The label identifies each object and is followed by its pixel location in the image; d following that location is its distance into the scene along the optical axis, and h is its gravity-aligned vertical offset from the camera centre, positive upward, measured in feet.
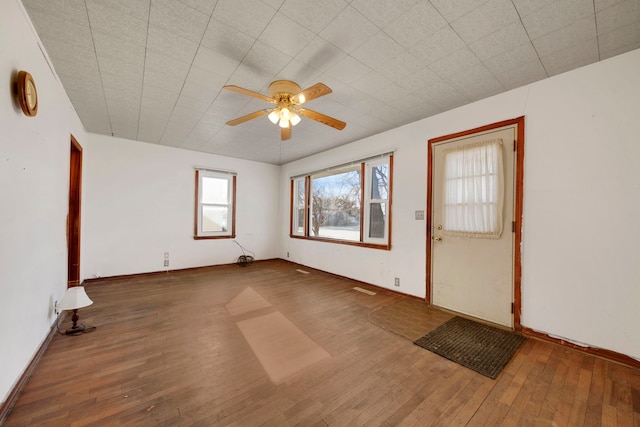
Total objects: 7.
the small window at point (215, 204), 17.51 +0.69
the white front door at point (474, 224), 8.83 -0.31
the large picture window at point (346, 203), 13.46 +0.78
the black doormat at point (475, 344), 6.61 -4.01
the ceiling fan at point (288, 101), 7.15 +3.57
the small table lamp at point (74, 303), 7.88 -3.01
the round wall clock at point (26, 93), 5.16 +2.63
